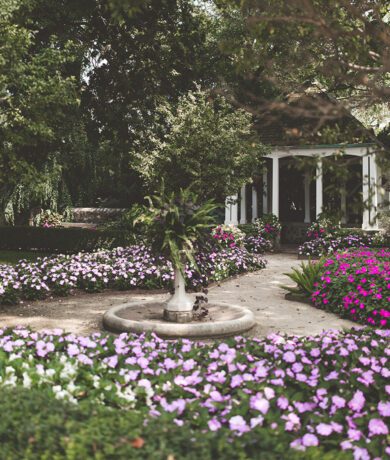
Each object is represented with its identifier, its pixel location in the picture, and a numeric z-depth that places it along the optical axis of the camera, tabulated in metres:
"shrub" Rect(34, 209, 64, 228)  23.55
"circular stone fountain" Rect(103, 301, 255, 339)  6.74
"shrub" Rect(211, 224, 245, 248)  14.84
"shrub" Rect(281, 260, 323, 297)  9.48
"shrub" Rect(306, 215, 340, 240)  16.95
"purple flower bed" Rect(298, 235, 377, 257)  16.16
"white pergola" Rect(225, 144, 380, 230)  18.55
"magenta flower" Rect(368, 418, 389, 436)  3.20
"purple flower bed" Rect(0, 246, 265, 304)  9.52
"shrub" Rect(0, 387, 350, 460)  2.53
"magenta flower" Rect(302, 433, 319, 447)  3.00
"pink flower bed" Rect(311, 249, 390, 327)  7.80
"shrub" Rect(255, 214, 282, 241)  18.00
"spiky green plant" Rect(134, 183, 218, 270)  7.23
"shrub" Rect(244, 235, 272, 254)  17.12
